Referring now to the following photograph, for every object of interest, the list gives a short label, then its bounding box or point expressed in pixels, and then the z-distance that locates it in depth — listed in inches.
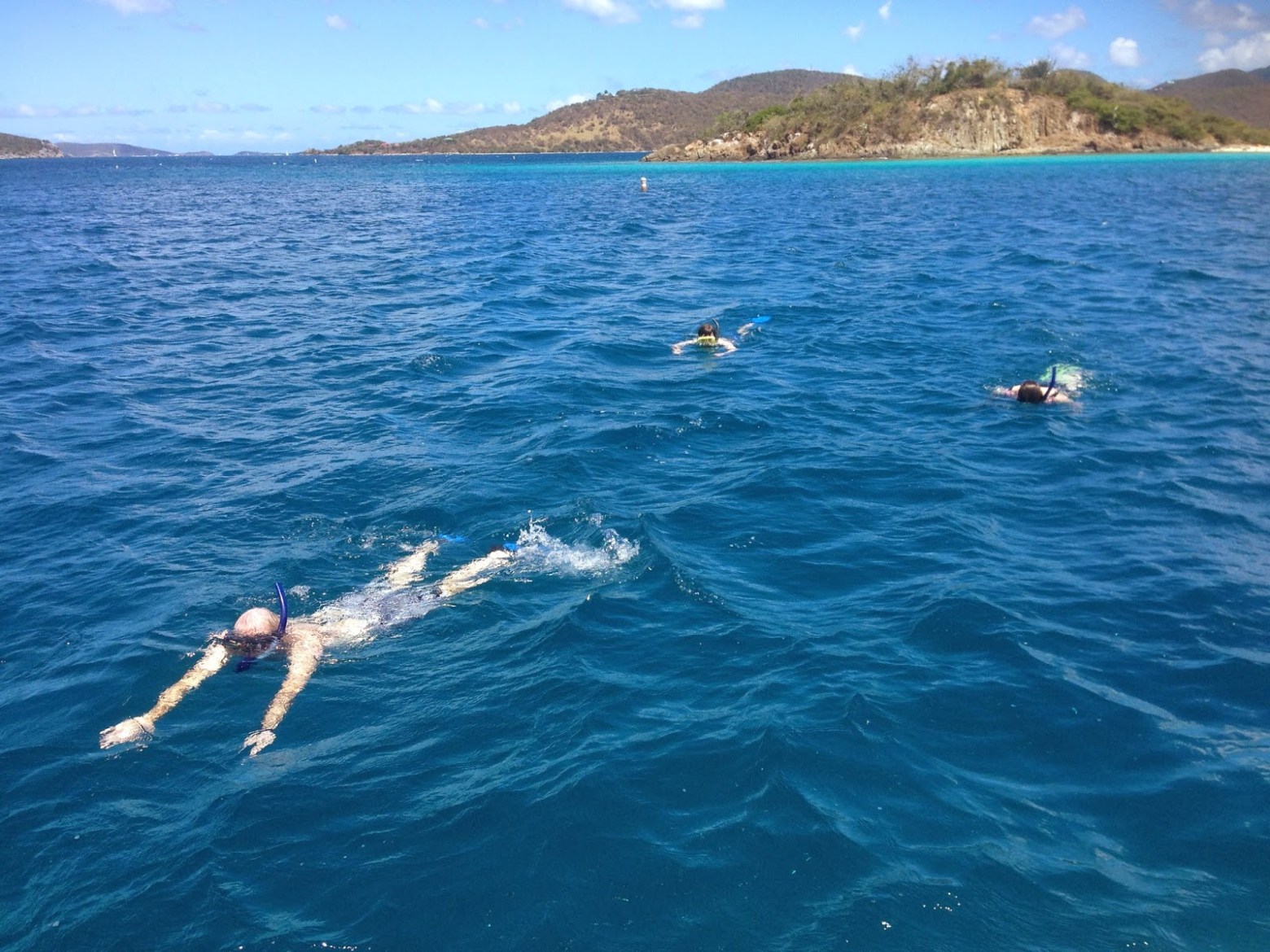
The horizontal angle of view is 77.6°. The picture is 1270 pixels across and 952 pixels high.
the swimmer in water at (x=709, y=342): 818.2
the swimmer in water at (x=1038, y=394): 636.7
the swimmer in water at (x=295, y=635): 326.3
